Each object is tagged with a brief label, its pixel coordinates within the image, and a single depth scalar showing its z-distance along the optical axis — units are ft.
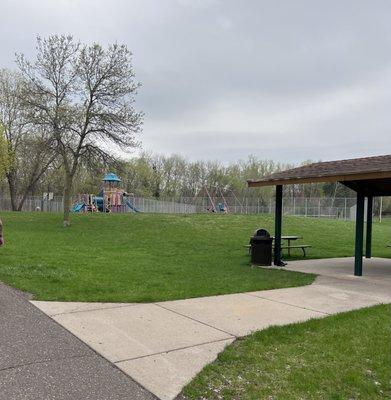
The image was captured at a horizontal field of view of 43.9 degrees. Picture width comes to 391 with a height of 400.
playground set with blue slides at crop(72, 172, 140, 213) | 146.72
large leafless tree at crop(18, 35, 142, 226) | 86.17
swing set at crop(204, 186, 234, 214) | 179.01
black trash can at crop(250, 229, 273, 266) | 43.16
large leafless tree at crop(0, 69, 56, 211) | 128.16
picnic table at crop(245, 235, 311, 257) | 51.23
